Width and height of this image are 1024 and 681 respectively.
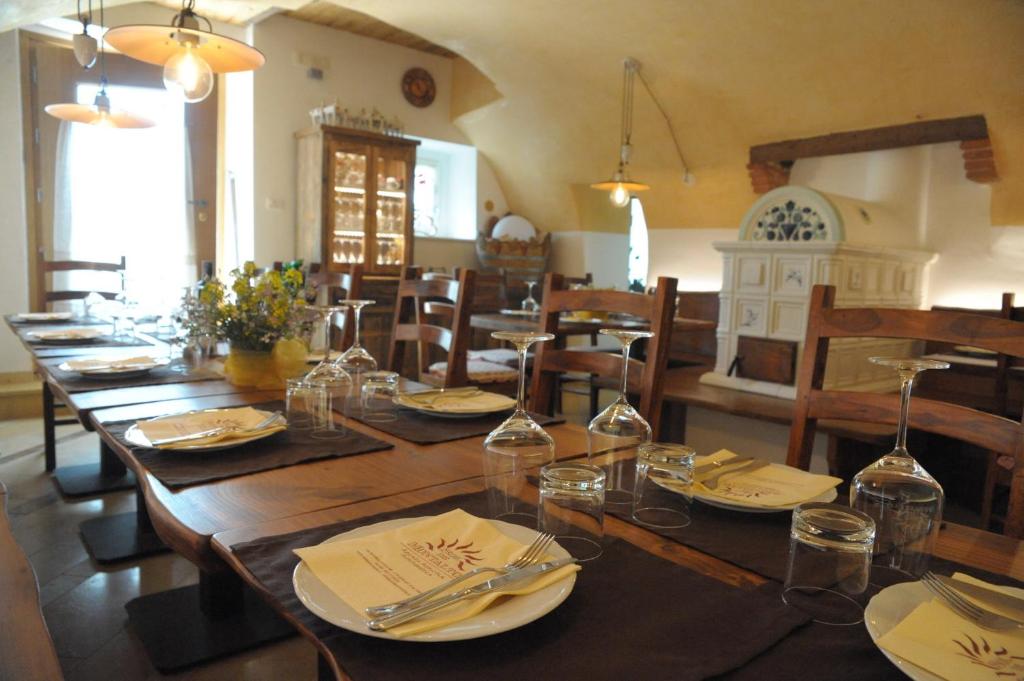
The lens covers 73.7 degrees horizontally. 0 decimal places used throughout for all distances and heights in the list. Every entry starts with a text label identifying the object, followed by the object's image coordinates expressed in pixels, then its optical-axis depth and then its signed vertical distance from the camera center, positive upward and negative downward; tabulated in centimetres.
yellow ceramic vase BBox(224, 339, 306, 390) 176 -28
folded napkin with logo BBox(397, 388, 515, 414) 146 -30
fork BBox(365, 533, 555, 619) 60 -30
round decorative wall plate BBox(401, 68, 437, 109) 643 +167
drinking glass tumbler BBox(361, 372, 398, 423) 145 -30
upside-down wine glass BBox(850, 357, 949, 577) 80 -27
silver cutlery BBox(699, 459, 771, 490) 99 -30
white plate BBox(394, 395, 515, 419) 144 -31
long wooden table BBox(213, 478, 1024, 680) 77 -33
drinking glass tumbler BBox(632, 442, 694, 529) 92 -30
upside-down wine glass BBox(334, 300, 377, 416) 162 -24
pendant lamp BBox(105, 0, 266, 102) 216 +68
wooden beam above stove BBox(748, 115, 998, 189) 388 +87
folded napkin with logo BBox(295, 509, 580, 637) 63 -31
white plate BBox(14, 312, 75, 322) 328 -33
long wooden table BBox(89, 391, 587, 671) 87 -34
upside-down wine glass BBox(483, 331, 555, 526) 91 -27
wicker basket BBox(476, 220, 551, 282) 671 +11
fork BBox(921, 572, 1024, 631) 62 -30
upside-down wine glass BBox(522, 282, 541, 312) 493 -27
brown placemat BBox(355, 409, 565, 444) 131 -33
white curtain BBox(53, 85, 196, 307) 511 +43
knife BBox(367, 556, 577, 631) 59 -30
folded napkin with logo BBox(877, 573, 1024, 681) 55 -31
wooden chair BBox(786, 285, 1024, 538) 106 -20
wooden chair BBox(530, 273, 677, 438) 157 -19
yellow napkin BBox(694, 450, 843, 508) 94 -30
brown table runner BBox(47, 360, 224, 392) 175 -34
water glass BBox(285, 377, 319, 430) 130 -29
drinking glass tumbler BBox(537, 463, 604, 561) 78 -28
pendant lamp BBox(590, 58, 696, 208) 482 +90
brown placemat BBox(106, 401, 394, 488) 105 -33
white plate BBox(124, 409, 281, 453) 114 -32
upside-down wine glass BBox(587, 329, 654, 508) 105 -26
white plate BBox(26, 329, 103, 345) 258 -33
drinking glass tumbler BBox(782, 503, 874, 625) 67 -29
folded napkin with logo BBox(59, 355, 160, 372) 188 -32
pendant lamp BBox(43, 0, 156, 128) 316 +64
